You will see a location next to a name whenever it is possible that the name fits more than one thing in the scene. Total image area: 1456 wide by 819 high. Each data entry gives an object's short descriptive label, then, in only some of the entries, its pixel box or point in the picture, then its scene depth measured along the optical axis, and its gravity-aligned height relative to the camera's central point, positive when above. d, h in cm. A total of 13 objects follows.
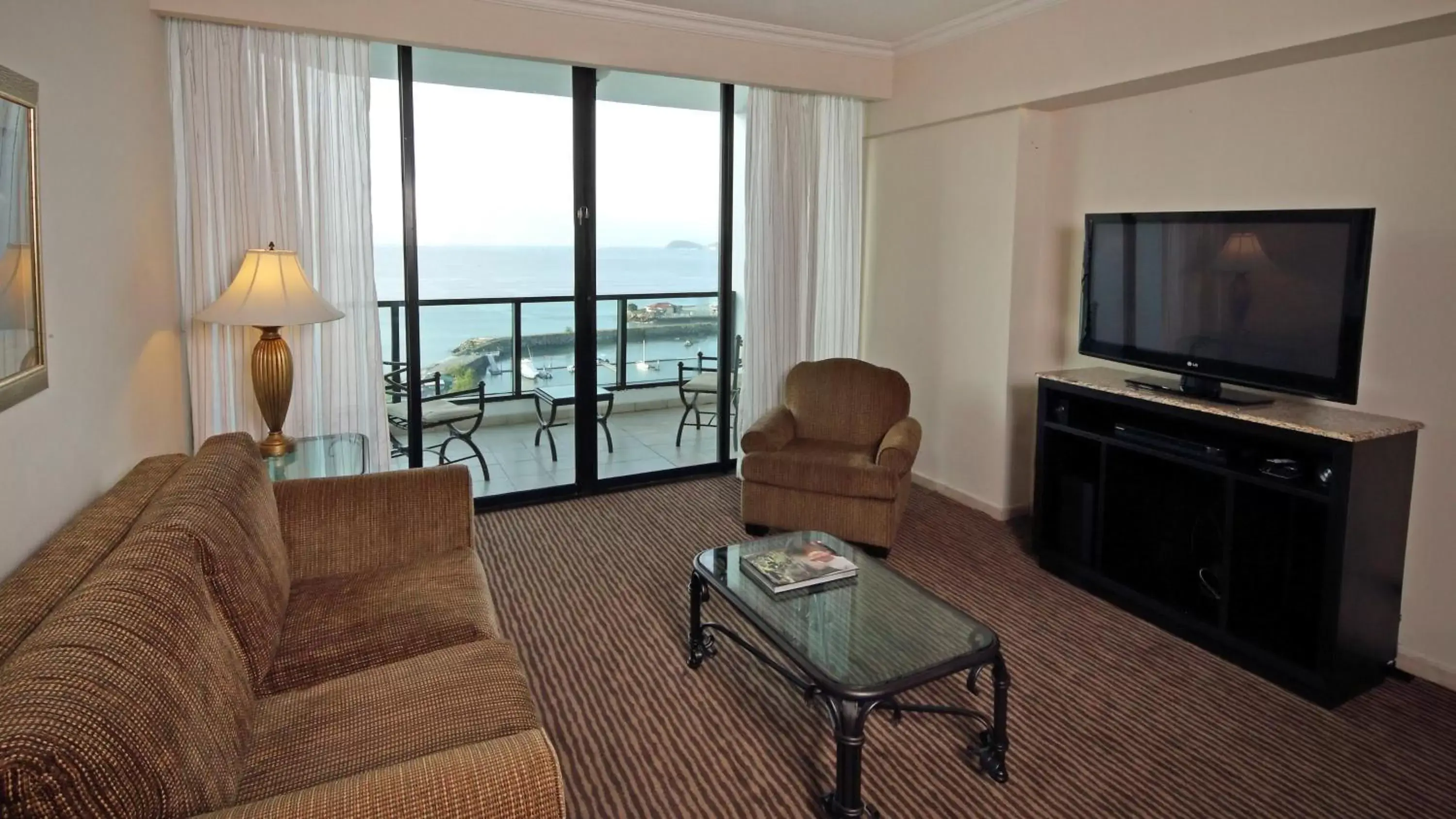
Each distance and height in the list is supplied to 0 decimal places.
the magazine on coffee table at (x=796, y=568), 265 -87
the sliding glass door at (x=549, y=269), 421 +12
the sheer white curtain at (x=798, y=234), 492 +36
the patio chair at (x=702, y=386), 525 -56
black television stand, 270 -81
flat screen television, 278 +2
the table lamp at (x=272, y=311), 319 -8
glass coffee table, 205 -93
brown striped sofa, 118 -72
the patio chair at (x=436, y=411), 432 -63
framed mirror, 171 +7
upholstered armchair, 386 -75
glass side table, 333 -68
